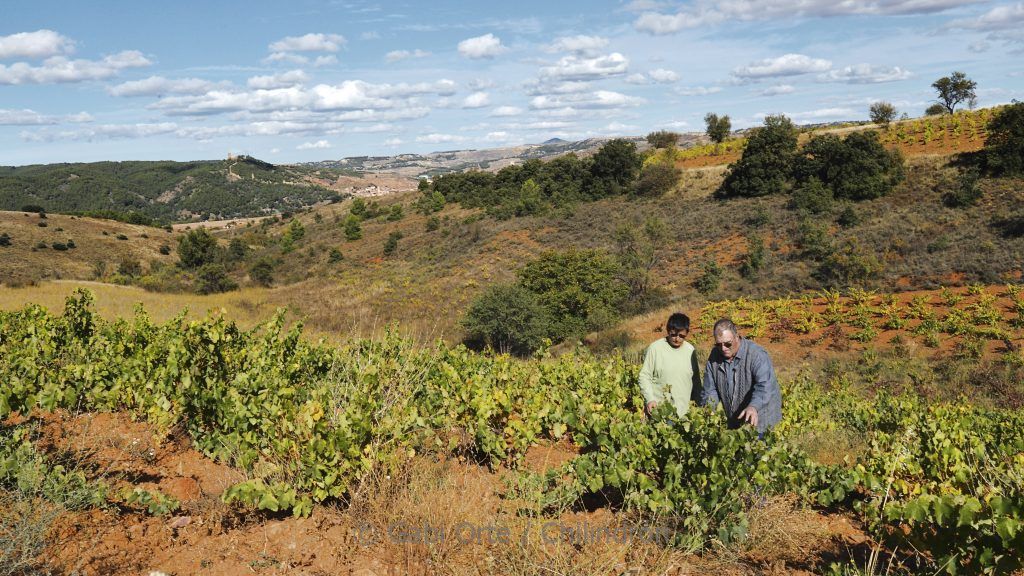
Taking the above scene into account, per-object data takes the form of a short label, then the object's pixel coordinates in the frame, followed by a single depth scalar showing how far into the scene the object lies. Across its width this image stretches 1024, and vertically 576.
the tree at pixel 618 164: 44.16
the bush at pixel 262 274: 37.61
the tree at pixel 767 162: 34.97
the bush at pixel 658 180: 41.16
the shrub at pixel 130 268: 41.66
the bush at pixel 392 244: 40.12
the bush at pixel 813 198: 30.17
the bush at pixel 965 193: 26.27
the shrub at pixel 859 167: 30.39
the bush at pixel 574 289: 20.06
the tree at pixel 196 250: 39.25
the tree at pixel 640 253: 24.69
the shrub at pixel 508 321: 18.45
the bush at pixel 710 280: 24.42
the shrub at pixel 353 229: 48.06
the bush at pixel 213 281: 28.72
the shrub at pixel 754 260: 25.47
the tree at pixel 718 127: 49.75
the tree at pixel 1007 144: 27.45
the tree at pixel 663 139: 53.94
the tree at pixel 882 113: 44.06
